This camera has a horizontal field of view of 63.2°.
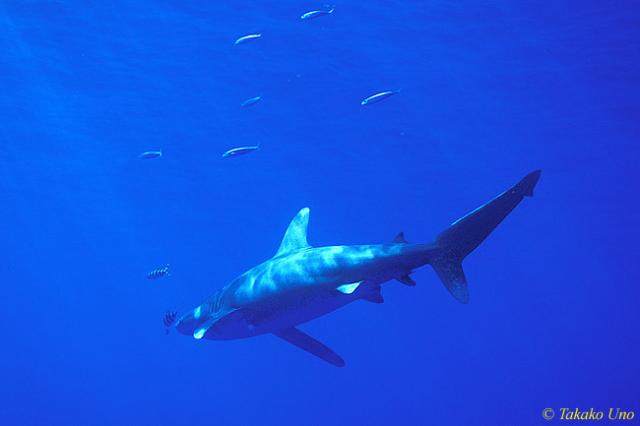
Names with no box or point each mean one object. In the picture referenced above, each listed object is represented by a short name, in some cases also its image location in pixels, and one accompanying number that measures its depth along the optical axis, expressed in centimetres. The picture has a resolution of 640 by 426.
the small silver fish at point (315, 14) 1083
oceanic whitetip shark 538
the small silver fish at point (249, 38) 1169
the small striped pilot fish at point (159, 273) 1294
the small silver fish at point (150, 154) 1392
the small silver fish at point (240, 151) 1184
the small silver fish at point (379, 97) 1096
